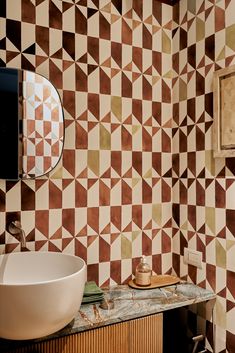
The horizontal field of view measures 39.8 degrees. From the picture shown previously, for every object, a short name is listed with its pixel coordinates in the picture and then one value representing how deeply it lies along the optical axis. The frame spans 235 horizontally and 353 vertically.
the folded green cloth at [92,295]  1.58
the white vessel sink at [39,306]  1.14
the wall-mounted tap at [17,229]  1.56
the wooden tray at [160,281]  1.79
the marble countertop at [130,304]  1.36
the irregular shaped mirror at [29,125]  1.58
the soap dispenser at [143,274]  1.79
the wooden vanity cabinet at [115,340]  1.32
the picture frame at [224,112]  1.61
